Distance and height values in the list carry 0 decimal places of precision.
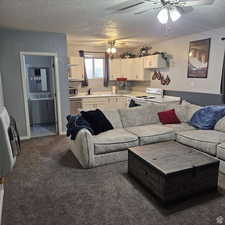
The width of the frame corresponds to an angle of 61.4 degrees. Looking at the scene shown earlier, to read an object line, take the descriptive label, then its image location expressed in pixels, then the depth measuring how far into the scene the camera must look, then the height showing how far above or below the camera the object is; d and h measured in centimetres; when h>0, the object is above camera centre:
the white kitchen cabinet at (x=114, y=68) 672 +34
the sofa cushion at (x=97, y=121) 342 -78
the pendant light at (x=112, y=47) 530 +89
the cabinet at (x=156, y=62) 543 +47
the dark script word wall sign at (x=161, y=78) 553 -1
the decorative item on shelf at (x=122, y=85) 716 -28
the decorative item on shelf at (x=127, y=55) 666 +79
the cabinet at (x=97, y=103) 584 -81
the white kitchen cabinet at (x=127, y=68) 660 +34
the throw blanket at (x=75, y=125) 319 -80
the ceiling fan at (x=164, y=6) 229 +90
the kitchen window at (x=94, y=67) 659 +37
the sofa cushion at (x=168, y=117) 403 -83
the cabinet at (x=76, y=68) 598 +31
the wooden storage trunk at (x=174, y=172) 212 -109
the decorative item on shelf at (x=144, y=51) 615 +86
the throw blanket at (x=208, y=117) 357 -74
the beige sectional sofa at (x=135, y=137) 298 -99
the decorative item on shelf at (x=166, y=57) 544 +59
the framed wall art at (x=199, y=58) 434 +46
